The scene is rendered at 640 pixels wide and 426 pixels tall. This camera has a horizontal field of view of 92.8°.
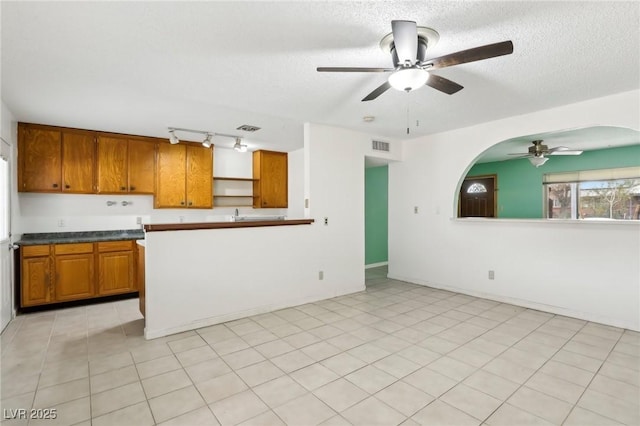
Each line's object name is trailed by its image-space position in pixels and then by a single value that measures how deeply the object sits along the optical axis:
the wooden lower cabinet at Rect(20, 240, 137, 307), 3.70
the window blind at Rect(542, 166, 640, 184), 5.41
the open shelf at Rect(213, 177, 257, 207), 5.70
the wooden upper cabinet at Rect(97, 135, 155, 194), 4.41
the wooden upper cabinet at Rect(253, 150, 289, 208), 5.89
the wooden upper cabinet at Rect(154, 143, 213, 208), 4.87
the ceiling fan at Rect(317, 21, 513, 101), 1.72
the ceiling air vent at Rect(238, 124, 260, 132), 4.26
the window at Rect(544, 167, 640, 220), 5.48
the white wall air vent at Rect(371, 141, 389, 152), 4.84
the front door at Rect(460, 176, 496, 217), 7.29
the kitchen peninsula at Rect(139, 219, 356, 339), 3.08
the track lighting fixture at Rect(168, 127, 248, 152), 4.34
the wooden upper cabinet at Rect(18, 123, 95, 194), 3.89
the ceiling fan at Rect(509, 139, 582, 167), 5.08
